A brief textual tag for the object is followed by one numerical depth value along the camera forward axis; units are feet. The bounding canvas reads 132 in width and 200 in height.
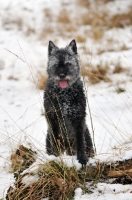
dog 24.61
